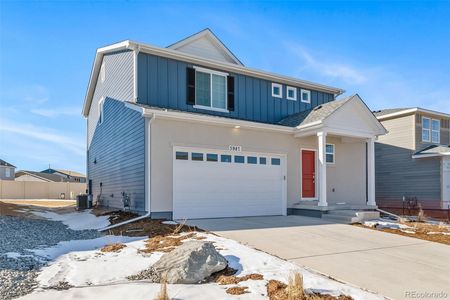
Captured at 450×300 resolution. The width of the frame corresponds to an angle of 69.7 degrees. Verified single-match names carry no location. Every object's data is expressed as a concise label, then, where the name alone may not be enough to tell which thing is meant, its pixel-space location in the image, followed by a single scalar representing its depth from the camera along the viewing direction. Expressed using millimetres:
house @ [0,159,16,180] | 44969
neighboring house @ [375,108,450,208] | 16172
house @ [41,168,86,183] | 52406
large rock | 4586
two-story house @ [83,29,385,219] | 10216
